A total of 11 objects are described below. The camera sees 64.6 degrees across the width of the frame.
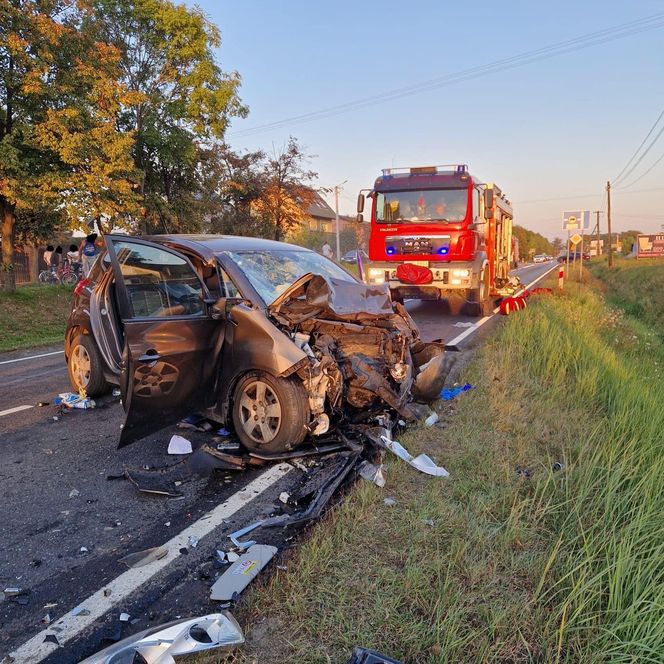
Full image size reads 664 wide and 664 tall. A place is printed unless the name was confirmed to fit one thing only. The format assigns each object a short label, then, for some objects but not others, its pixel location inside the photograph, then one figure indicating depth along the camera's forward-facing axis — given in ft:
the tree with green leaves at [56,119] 41.27
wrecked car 12.82
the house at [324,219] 201.94
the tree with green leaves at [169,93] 60.95
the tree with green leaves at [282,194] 85.46
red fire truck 37.78
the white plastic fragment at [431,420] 15.42
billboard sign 173.47
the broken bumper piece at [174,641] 6.56
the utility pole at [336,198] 120.39
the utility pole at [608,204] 168.14
